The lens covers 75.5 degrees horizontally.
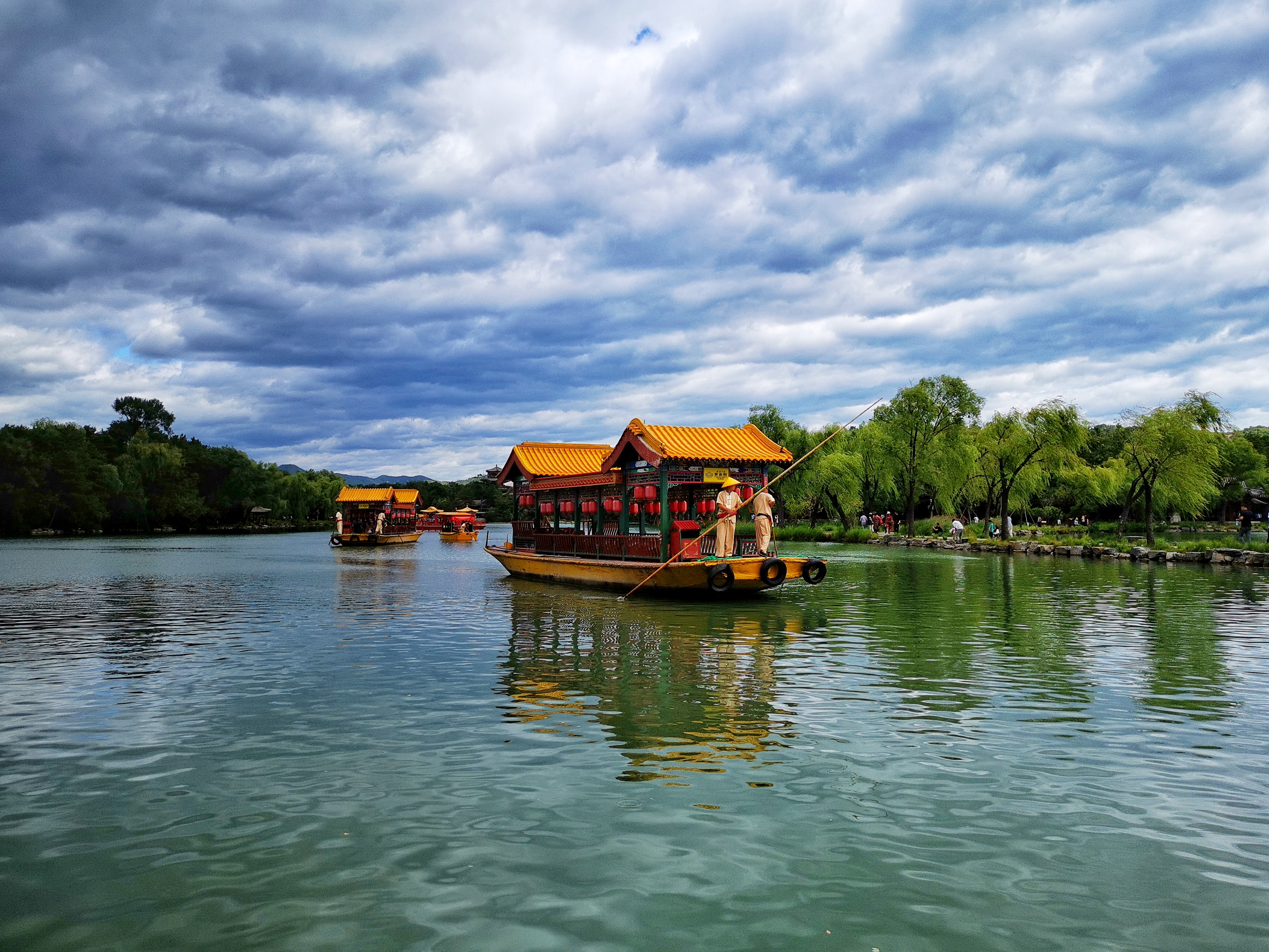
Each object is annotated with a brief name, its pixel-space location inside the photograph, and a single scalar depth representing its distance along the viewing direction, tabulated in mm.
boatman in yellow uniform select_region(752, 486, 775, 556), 21938
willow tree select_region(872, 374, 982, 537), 52531
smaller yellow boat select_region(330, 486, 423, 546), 61719
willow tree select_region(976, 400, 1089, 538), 45156
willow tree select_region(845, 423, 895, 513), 56750
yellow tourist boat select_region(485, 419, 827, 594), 21656
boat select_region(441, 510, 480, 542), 78875
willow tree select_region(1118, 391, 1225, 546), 38656
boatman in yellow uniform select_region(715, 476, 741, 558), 21781
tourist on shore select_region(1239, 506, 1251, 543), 41531
